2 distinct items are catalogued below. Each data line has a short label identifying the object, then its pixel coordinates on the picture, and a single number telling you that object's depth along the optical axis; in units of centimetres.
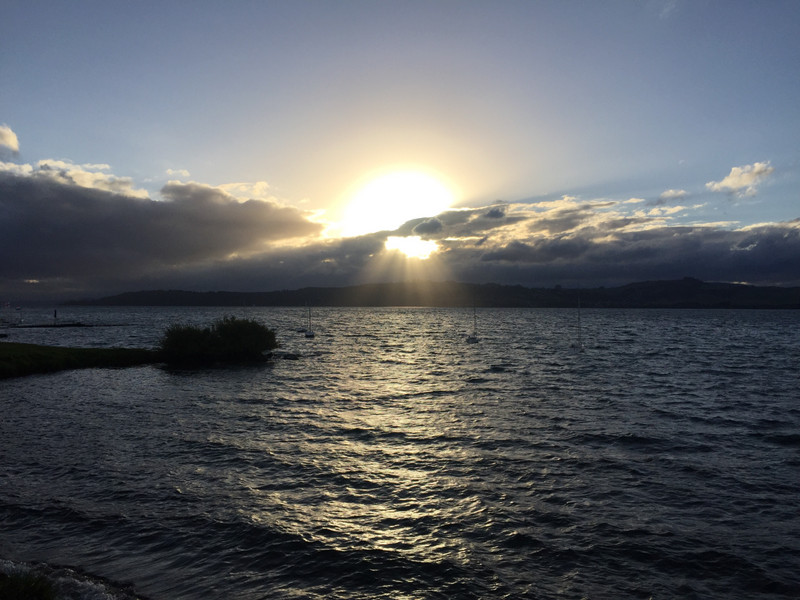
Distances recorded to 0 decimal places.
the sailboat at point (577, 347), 9581
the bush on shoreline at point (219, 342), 6938
